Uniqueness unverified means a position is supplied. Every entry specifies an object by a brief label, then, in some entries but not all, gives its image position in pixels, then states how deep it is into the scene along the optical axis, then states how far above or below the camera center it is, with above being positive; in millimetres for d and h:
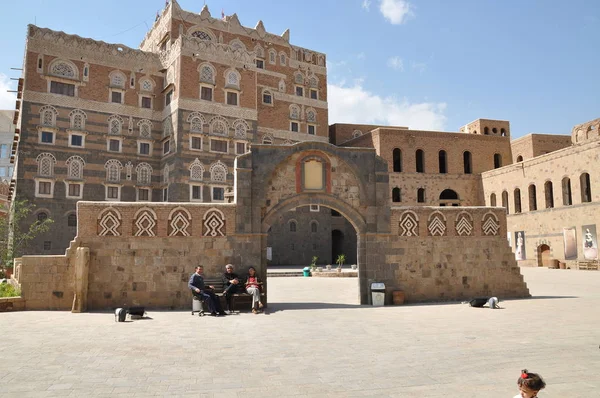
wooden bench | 13555 -1046
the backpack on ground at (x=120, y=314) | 11352 -1381
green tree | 23453 +1112
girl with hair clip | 4008 -1111
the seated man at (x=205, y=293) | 12844 -1013
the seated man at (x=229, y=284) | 13477 -807
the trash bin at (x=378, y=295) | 14906 -1271
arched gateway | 13547 +465
